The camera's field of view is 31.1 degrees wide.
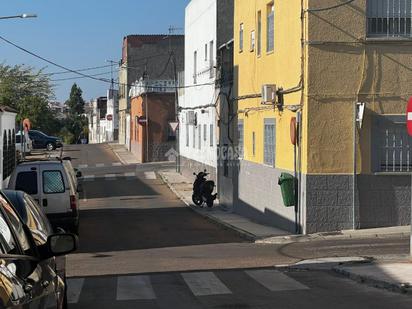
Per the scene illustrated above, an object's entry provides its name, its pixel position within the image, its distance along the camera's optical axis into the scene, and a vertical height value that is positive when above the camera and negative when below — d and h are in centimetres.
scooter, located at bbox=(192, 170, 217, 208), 2881 -221
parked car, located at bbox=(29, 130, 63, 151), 6242 -46
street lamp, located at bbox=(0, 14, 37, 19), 2544 +414
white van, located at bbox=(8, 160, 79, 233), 1906 -136
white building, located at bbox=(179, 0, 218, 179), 3362 +216
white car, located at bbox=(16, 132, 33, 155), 3606 -42
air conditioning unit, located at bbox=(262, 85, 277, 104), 2070 +115
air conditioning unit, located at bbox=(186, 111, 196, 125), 3971 +97
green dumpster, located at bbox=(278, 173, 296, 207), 1898 -137
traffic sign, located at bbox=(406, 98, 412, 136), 1273 +28
